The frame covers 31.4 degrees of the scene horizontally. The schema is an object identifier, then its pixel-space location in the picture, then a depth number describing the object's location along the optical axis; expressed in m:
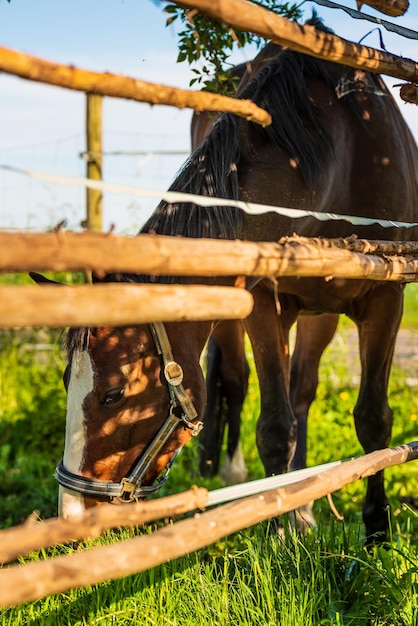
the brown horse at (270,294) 2.51
